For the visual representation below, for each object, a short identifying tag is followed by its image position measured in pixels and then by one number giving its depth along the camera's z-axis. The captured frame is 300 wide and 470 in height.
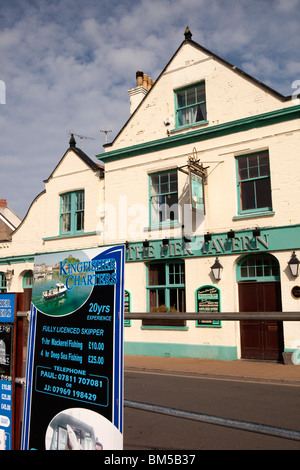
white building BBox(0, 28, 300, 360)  12.34
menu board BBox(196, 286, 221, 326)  12.96
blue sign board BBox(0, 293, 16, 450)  2.90
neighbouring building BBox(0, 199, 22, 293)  20.25
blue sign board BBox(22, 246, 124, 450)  2.28
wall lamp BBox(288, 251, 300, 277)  11.54
